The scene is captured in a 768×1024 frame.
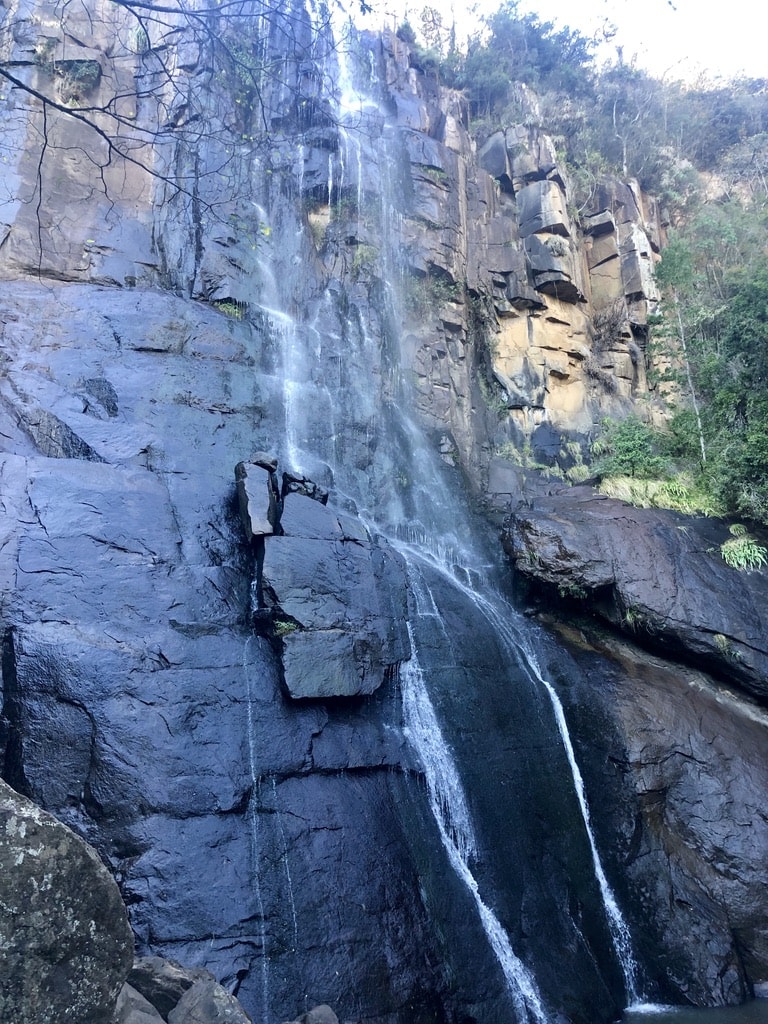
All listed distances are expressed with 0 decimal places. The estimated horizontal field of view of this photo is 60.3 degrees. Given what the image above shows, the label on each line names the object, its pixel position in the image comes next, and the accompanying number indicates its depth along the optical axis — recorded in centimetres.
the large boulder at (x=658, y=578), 1034
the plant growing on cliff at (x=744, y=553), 1131
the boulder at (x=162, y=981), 430
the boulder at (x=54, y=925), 262
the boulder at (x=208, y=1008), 399
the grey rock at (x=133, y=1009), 353
